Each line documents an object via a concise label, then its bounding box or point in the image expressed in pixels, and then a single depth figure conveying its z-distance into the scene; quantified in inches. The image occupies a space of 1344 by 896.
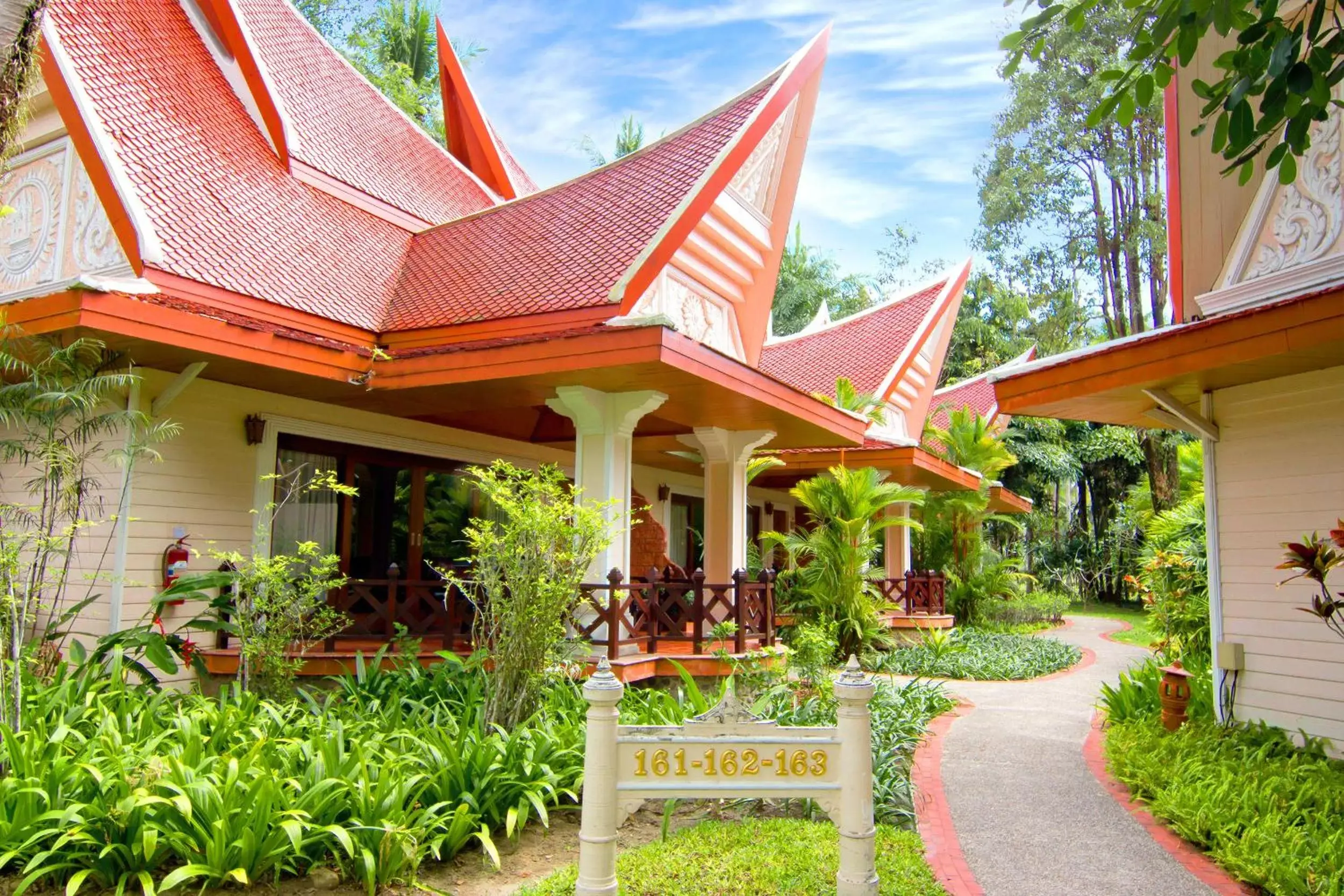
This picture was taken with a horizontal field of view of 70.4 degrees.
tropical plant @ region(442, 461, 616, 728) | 262.7
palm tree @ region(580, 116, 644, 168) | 1422.2
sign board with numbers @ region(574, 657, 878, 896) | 163.5
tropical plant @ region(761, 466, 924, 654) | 531.8
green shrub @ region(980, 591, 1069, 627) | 740.6
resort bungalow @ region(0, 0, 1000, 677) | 323.9
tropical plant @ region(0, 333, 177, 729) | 240.8
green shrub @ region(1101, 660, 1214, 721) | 310.7
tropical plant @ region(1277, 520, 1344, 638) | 228.4
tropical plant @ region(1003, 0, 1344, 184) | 159.0
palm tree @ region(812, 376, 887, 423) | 648.4
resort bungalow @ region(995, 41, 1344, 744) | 269.7
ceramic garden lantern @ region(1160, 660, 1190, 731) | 304.8
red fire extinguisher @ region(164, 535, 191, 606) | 332.8
